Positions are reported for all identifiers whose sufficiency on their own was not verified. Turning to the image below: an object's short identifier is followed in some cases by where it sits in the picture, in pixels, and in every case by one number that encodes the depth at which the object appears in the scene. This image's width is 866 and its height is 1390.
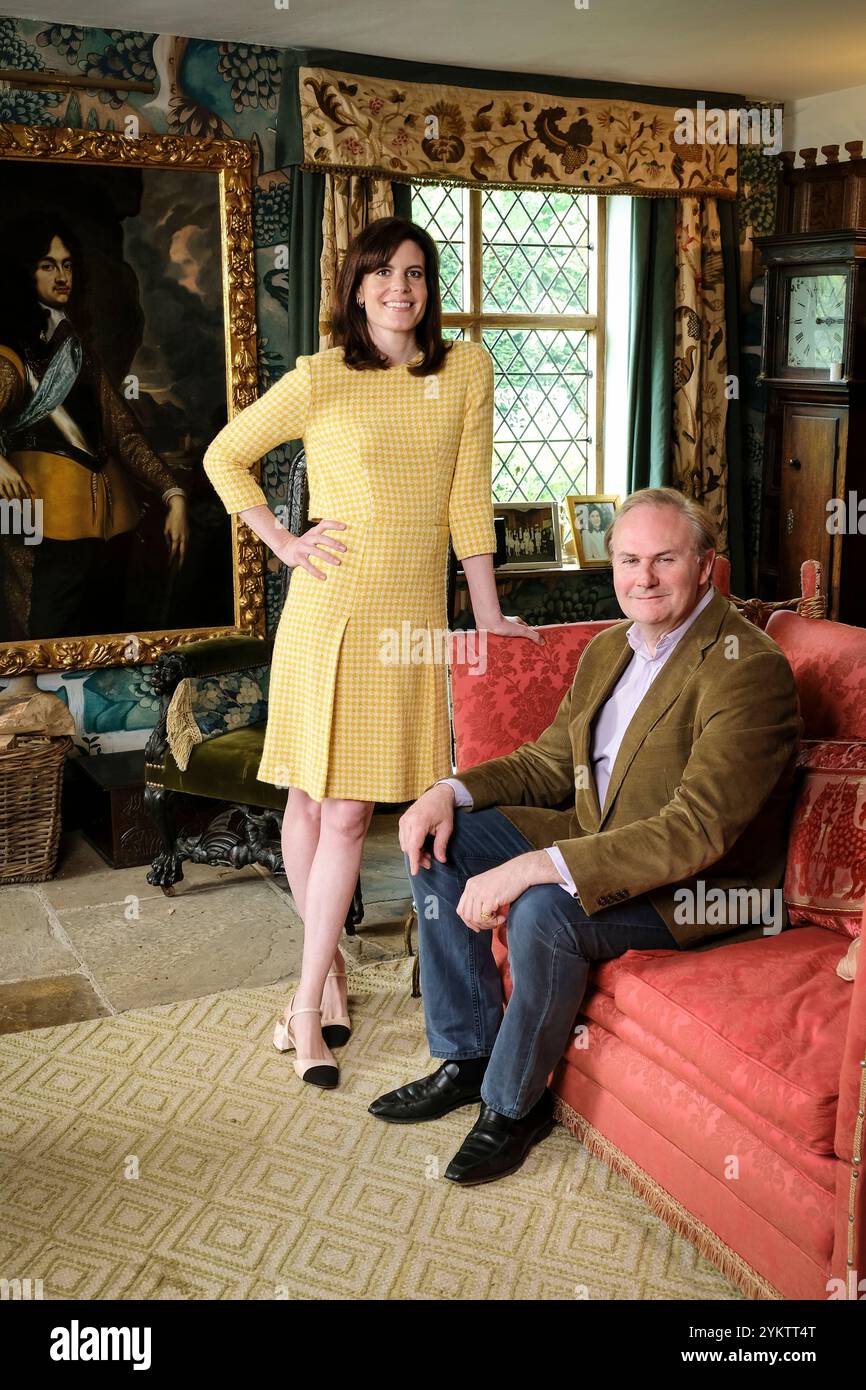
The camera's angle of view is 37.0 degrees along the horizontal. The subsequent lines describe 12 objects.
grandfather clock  4.55
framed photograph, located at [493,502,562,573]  5.00
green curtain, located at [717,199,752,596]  5.10
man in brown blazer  2.14
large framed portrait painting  4.09
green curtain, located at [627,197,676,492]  4.93
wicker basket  3.84
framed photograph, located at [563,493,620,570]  5.09
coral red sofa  1.74
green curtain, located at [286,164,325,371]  4.33
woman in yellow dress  2.54
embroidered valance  4.29
